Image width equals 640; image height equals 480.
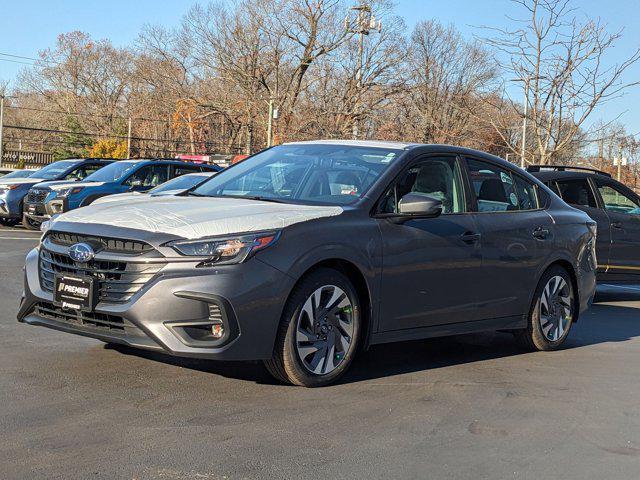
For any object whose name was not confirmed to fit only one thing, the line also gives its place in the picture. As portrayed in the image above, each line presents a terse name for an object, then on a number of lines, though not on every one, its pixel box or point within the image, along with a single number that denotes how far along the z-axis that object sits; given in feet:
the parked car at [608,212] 37.45
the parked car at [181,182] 51.01
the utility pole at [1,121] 191.20
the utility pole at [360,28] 153.89
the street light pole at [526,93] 58.90
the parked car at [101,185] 58.39
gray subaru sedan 16.89
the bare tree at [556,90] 58.54
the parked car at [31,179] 63.72
